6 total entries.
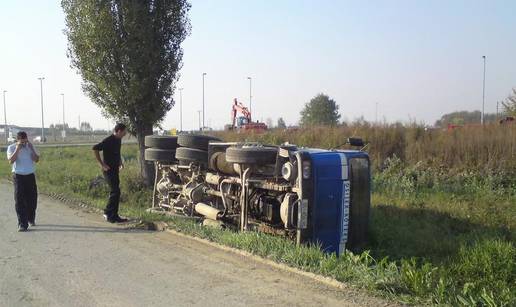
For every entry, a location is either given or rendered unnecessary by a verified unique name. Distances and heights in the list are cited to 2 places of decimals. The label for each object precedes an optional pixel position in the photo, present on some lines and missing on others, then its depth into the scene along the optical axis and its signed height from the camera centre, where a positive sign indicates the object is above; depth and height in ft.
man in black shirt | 30.76 -2.26
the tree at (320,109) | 201.77 +7.93
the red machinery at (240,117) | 131.30 +3.07
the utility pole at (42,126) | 237.55 -0.14
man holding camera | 30.09 -2.71
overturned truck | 23.20 -3.14
